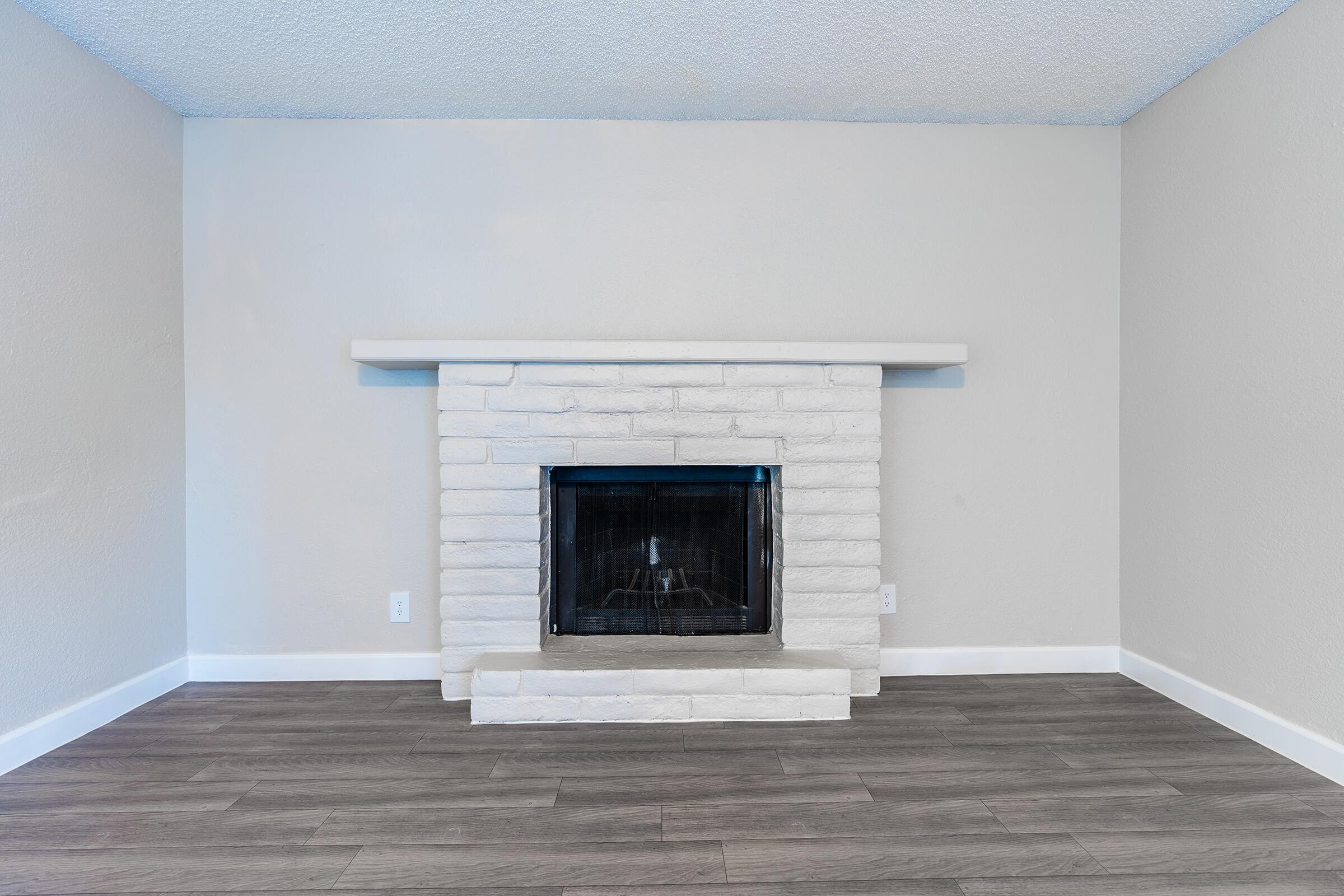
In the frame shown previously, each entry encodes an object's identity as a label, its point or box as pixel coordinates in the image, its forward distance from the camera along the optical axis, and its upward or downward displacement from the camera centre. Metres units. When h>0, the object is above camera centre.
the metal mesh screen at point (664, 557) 2.54 -0.42
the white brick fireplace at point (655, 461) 2.32 -0.07
